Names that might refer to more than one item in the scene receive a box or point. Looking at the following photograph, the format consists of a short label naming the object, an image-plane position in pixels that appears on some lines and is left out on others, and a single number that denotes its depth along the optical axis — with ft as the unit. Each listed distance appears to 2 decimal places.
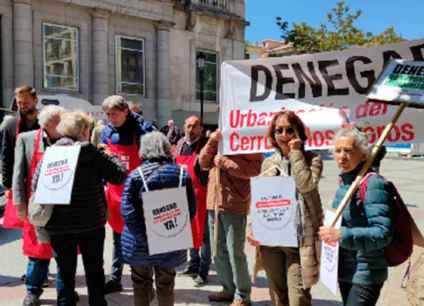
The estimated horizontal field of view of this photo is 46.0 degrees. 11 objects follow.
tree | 99.04
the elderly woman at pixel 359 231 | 8.98
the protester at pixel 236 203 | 14.60
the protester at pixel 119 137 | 15.61
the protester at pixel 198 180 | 17.70
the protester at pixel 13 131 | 16.58
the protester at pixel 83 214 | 12.59
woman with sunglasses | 10.77
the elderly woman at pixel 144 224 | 12.01
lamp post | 70.33
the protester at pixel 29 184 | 14.46
